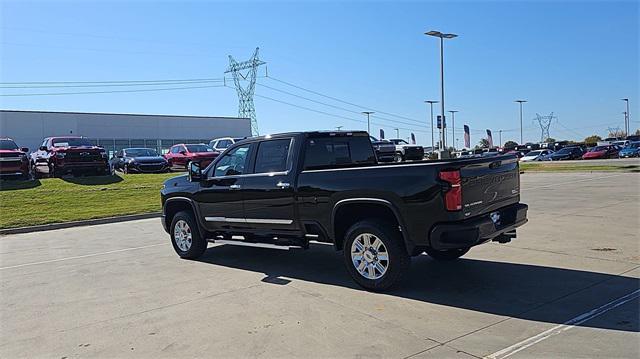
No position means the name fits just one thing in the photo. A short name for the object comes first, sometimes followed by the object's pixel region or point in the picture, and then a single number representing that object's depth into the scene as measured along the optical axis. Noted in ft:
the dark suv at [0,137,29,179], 65.72
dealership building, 164.76
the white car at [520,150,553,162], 196.69
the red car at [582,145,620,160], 173.27
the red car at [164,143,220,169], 83.41
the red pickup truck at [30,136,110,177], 71.15
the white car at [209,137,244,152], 90.07
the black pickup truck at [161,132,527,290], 18.31
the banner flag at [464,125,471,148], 197.67
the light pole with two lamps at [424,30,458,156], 112.06
